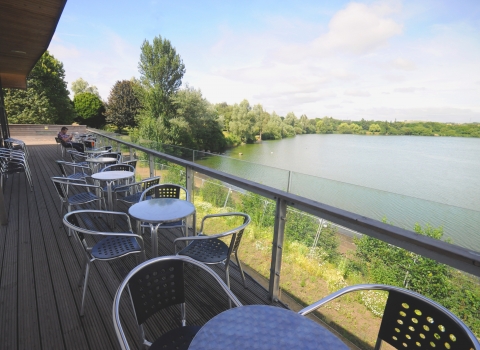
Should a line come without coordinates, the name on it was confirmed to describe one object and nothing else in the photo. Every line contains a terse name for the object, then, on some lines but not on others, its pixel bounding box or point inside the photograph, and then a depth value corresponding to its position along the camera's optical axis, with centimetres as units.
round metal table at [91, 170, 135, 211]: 335
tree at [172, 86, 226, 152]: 2434
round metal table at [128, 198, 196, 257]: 214
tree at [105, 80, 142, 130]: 2778
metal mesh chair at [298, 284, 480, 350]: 90
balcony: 150
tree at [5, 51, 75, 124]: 2112
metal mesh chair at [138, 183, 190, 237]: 289
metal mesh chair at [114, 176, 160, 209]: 319
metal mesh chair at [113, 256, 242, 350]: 115
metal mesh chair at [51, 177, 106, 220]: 300
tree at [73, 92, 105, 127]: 2614
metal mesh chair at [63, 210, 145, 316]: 182
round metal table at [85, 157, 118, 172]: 456
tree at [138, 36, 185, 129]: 2591
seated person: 698
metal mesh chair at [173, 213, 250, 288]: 185
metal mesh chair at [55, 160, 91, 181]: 387
